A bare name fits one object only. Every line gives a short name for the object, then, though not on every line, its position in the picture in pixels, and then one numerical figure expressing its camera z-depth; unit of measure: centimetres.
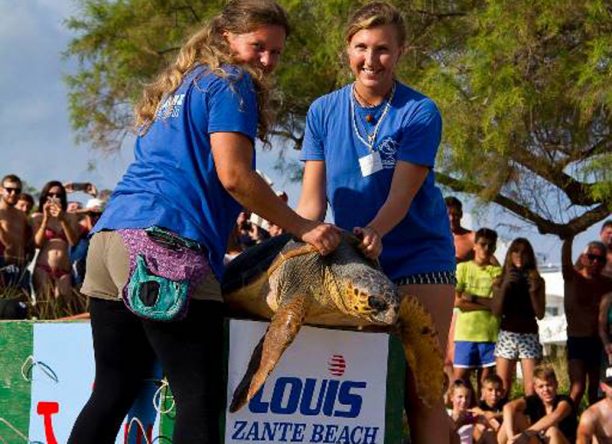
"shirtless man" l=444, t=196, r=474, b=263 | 1073
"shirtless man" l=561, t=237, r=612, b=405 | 1048
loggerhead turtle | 420
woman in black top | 1035
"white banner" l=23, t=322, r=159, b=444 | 473
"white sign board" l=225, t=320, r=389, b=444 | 432
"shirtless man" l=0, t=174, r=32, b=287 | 1018
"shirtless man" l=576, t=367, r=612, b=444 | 899
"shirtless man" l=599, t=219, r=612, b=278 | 1061
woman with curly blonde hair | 399
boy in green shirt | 1057
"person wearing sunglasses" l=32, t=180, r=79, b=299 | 1020
